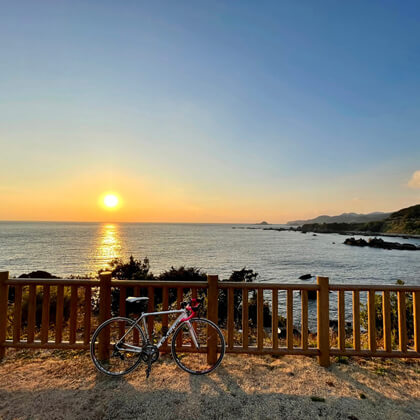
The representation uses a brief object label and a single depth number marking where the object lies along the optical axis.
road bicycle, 4.03
